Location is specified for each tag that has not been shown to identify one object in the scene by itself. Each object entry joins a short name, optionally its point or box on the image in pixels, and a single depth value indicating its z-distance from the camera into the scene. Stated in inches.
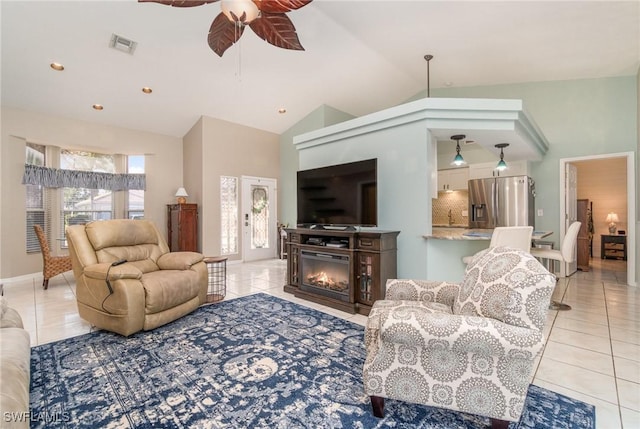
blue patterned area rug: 60.8
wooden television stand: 123.7
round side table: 141.7
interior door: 195.6
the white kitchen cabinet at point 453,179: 243.4
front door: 265.0
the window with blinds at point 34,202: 197.3
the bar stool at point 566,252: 138.5
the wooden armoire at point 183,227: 228.7
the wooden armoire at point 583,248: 227.8
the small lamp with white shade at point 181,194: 237.9
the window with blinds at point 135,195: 241.6
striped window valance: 194.7
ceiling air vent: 147.2
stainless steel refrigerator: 193.8
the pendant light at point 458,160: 168.1
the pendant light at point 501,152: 156.8
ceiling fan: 81.4
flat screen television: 132.3
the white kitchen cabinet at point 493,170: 204.2
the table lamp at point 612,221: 260.1
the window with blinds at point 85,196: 215.9
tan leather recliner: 99.5
